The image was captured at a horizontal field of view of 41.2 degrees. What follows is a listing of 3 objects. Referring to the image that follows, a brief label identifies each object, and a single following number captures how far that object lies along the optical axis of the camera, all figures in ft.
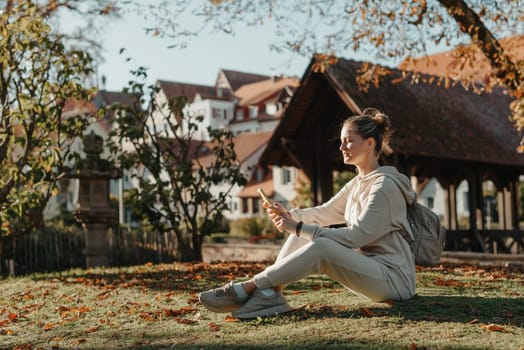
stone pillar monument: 44.52
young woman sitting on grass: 15.78
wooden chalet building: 52.65
